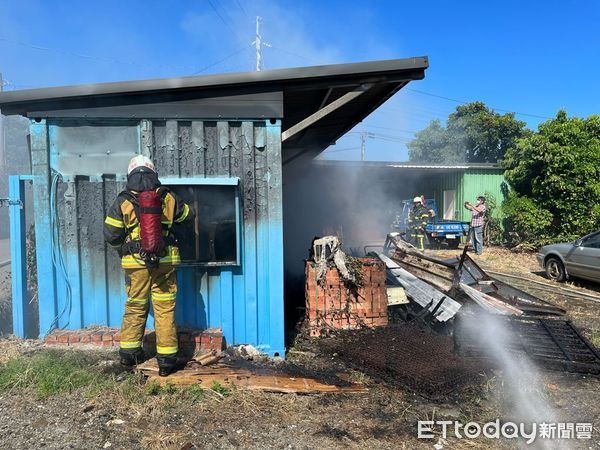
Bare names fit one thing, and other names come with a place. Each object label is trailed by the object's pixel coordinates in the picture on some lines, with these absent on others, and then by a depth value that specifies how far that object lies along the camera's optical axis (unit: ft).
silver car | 28.53
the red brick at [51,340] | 14.29
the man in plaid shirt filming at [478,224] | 45.32
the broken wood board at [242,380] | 12.38
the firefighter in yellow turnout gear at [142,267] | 12.69
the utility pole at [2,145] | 89.51
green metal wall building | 58.23
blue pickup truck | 50.67
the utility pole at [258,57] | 75.36
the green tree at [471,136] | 90.68
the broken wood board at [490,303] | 19.53
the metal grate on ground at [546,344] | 14.79
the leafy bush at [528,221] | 46.91
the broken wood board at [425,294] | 18.53
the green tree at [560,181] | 44.55
